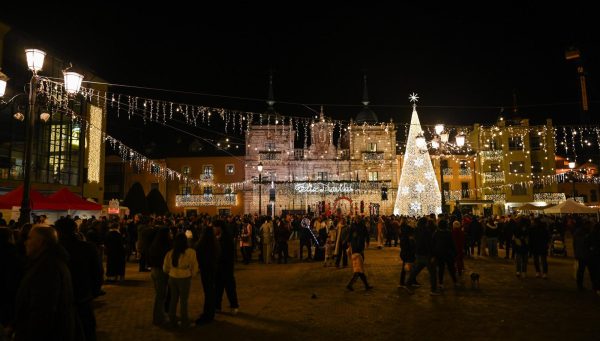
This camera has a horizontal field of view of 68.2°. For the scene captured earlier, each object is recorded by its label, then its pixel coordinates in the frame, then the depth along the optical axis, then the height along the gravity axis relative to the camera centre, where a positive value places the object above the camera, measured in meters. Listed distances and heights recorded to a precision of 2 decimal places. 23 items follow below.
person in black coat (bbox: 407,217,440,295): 10.51 -0.93
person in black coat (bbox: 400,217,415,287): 10.97 -1.01
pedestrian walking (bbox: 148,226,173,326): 7.70 -1.02
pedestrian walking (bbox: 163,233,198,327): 7.38 -0.97
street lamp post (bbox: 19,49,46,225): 11.06 +2.90
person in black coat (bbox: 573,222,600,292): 10.20 -0.96
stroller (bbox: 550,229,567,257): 20.34 -1.68
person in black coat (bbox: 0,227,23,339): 5.25 -0.74
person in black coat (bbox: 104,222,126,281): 12.70 -1.18
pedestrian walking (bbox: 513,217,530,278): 12.86 -1.00
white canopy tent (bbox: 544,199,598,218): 22.69 +0.11
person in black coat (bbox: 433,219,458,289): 10.84 -0.88
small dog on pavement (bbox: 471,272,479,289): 11.33 -1.81
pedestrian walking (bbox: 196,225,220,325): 7.76 -0.91
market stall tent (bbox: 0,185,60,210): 15.64 +0.50
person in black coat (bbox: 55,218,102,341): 5.20 -0.68
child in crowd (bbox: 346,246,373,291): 10.85 -1.40
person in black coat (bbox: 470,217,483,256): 19.12 -0.87
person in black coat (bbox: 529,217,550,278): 12.51 -0.82
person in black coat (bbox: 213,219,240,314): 8.45 -1.15
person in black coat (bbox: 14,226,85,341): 3.76 -0.70
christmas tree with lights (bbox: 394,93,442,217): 29.02 +1.71
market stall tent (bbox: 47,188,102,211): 17.25 +0.50
